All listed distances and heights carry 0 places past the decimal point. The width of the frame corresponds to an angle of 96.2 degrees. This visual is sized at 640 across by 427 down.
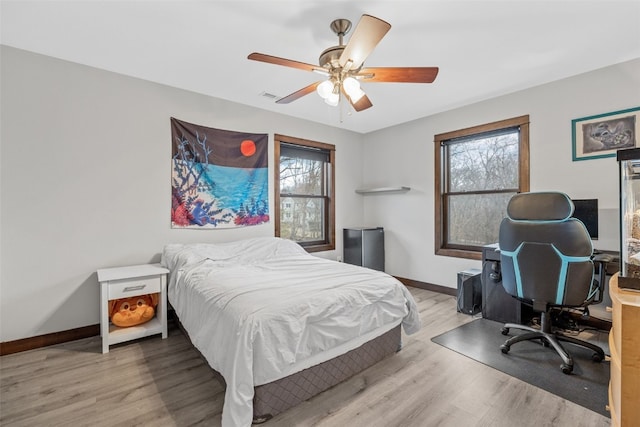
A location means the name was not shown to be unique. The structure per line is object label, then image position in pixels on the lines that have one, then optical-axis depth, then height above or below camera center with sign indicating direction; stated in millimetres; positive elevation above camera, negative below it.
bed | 1506 -669
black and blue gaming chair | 2021 -338
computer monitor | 2615 +17
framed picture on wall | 2615 +786
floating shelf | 4328 +405
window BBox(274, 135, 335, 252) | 4070 +355
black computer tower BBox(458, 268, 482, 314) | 3236 -882
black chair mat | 1843 -1126
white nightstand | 2375 -653
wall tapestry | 3152 +453
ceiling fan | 1770 +1003
